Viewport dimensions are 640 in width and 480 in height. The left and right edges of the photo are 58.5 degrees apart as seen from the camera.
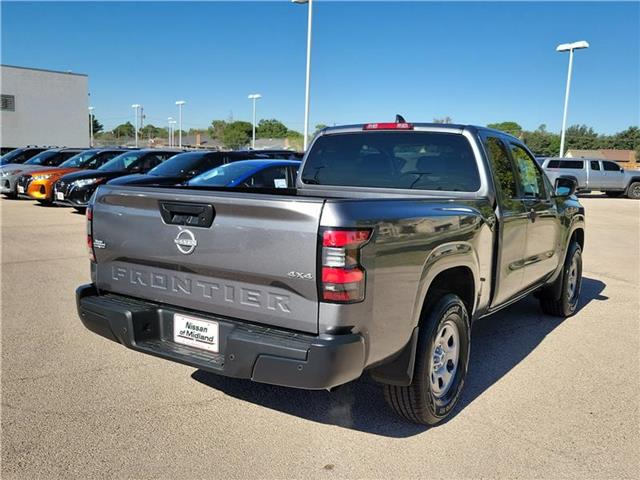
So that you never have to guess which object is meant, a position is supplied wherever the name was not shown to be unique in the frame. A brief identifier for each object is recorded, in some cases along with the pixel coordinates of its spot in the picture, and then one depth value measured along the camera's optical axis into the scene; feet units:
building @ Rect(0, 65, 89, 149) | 140.77
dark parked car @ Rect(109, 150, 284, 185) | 38.01
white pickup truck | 88.84
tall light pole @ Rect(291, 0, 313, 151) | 68.79
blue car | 31.09
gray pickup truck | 9.06
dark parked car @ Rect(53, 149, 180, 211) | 44.93
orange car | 51.19
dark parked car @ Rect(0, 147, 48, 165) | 72.08
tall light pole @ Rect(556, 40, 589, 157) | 95.25
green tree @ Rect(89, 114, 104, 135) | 368.09
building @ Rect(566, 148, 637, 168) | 295.89
